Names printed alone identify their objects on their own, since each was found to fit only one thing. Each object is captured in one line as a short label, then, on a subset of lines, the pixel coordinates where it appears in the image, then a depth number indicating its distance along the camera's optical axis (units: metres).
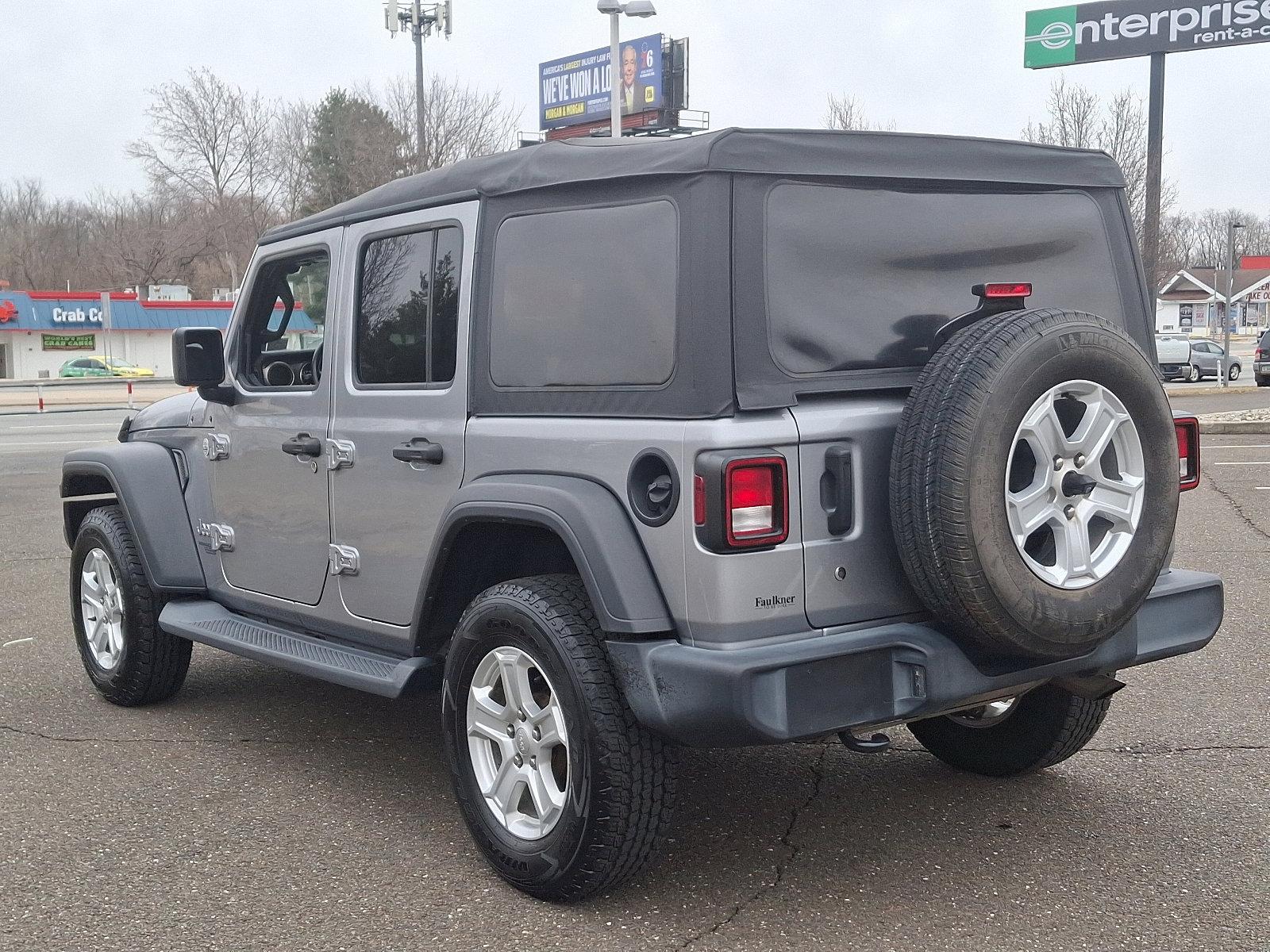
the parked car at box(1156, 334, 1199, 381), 37.38
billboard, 67.69
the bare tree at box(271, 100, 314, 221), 65.50
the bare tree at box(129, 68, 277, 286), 65.56
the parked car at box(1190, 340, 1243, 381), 38.88
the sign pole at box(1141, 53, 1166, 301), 29.02
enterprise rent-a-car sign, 34.22
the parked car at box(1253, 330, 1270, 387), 33.38
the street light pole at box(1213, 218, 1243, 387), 28.94
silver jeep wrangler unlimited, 3.14
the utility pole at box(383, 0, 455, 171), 34.41
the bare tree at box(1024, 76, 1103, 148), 32.00
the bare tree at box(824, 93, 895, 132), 34.19
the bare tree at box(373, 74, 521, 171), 39.56
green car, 55.31
